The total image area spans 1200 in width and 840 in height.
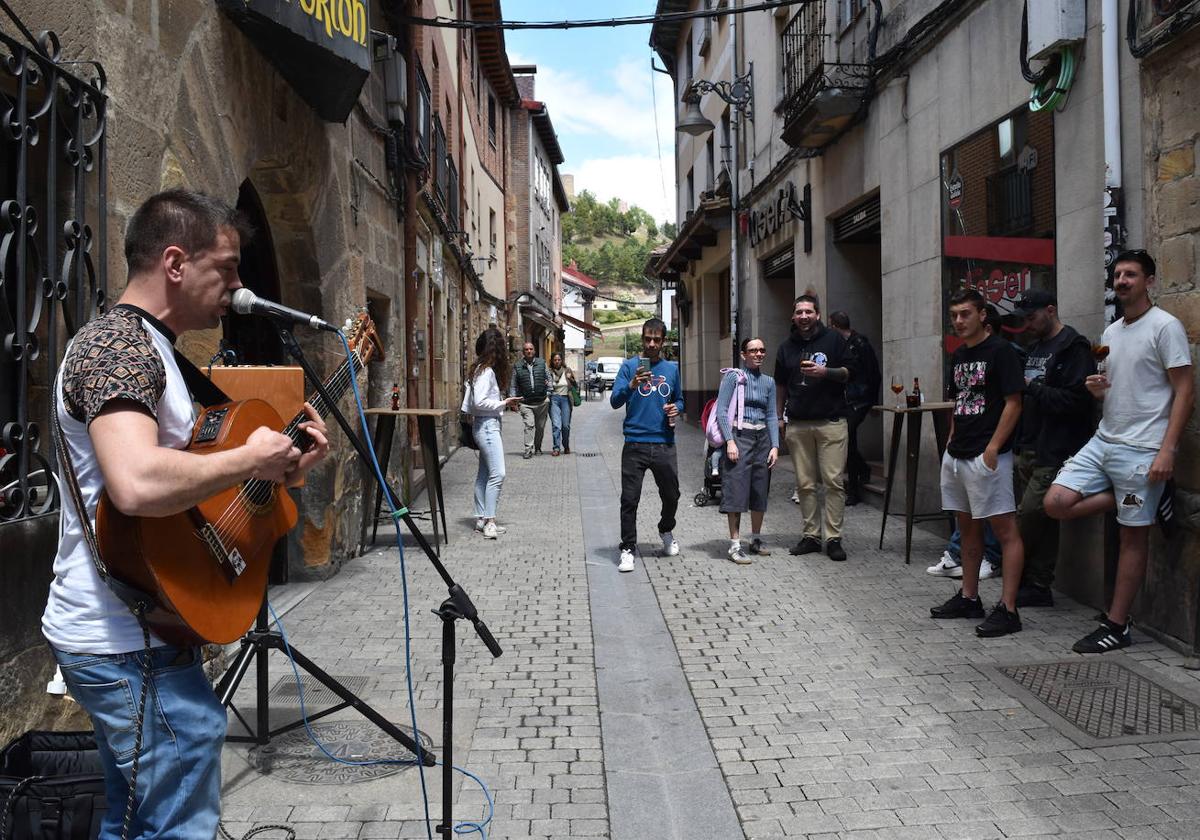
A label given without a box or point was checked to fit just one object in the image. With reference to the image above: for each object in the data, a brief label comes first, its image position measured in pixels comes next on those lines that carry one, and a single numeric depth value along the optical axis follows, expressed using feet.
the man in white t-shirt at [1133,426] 15.05
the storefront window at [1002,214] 21.06
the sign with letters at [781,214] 39.73
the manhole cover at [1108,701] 12.50
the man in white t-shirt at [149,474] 5.82
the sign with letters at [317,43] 15.79
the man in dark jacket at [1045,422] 17.58
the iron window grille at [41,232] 10.30
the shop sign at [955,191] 25.18
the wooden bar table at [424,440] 24.58
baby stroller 31.35
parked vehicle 168.35
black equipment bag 6.83
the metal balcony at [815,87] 31.30
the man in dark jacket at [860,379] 29.94
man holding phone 23.26
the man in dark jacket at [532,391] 48.93
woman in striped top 23.71
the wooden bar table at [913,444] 22.67
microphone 7.38
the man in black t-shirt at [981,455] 17.06
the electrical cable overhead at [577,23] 27.17
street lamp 44.98
